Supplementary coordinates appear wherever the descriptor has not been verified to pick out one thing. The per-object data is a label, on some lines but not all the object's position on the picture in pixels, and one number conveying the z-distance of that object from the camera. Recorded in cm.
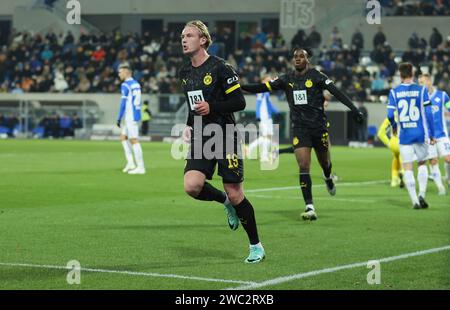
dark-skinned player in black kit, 1402
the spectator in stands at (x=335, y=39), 4672
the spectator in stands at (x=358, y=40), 4594
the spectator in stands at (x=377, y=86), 4394
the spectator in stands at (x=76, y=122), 4728
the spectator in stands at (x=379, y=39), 4559
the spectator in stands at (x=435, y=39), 4481
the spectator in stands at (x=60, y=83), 5062
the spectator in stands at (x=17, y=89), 5090
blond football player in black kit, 966
